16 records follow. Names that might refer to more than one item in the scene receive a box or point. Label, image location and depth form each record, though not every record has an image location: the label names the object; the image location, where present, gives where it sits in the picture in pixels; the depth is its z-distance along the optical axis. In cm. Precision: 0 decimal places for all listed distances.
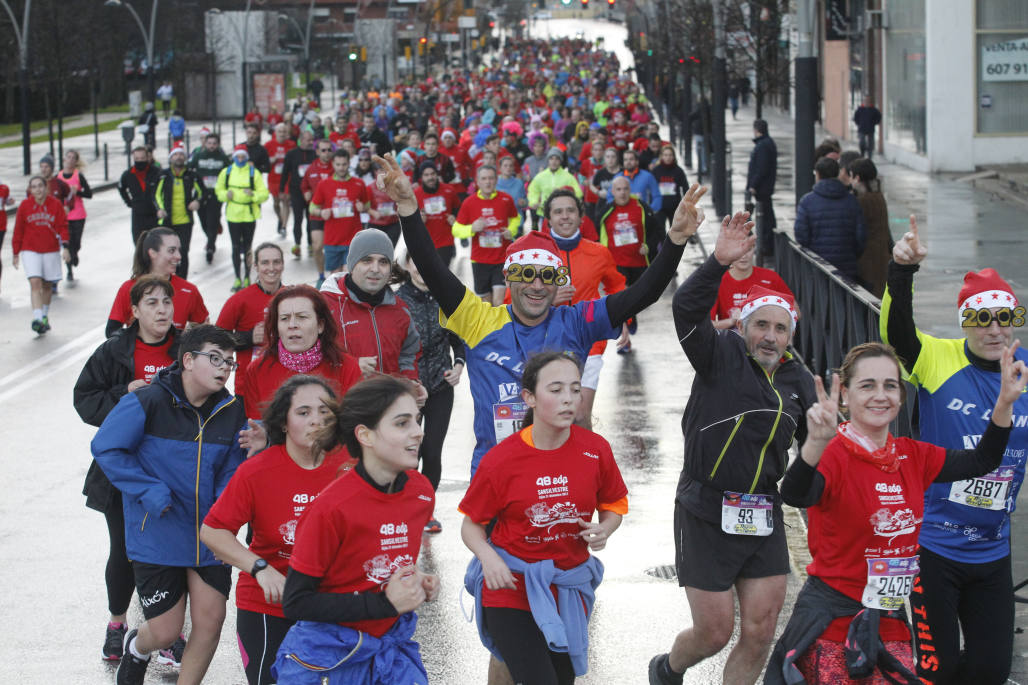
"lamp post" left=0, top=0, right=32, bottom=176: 7950
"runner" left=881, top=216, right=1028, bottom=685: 1119
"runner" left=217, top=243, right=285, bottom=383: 1661
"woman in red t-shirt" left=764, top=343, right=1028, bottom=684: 999
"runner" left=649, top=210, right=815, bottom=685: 1123
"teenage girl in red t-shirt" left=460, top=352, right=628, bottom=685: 1047
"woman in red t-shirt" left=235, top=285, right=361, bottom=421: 1302
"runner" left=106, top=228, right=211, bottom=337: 1747
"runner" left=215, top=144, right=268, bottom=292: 3925
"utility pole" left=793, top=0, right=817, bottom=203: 3222
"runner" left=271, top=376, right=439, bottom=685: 923
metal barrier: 1869
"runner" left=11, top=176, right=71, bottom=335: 3353
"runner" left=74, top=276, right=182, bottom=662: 1379
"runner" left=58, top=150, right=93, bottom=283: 4222
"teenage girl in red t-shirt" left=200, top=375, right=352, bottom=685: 1037
